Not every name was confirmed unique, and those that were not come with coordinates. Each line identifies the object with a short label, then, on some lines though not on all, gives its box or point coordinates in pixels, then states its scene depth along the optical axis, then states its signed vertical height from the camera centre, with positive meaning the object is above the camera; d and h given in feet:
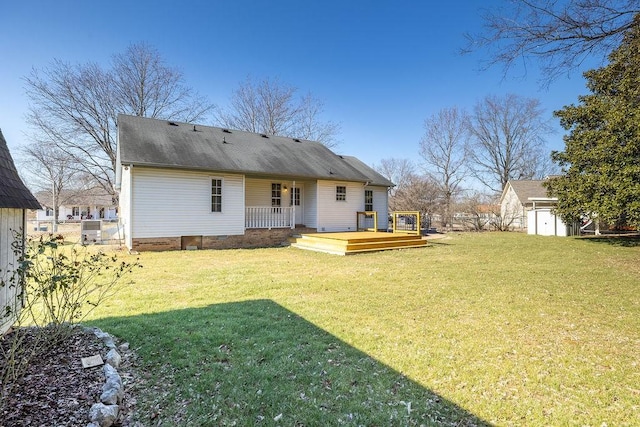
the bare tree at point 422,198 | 76.44 +5.20
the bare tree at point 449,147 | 102.06 +23.72
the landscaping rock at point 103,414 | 7.32 -4.61
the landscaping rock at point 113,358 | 10.06 -4.49
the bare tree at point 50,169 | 68.85 +12.77
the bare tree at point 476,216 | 76.74 +0.72
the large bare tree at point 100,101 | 64.54 +27.07
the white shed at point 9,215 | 10.51 +0.22
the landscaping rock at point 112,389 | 8.13 -4.54
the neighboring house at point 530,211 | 62.90 +2.32
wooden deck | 37.42 -2.90
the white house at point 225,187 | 37.01 +4.75
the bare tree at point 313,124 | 92.79 +28.90
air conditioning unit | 43.24 -1.29
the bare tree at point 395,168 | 127.32 +21.67
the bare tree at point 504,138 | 109.09 +28.75
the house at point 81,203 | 90.92 +6.74
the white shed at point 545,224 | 62.13 -1.15
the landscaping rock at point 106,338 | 11.34 -4.45
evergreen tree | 38.19 +8.74
